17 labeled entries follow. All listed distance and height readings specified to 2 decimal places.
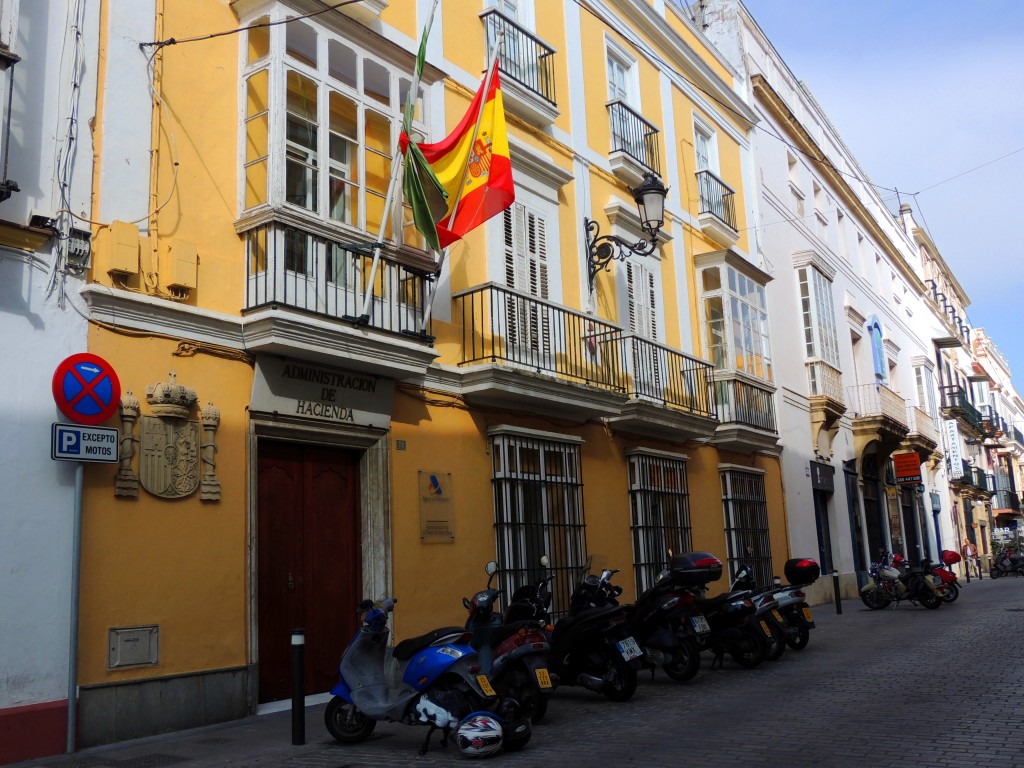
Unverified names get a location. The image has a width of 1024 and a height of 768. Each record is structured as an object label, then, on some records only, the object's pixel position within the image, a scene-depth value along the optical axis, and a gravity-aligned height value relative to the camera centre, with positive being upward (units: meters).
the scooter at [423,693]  6.63 -0.90
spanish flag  10.13 +3.95
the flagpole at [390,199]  9.30 +3.53
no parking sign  7.26 +1.39
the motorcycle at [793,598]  11.26 -0.58
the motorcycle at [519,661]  7.59 -0.77
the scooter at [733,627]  10.59 -0.82
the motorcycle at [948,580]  17.84 -0.72
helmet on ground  6.47 -1.13
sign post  7.09 +1.13
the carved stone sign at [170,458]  7.79 +0.93
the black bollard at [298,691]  7.02 -0.86
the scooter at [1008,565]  33.75 -0.93
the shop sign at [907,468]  27.03 +2.01
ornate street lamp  13.59 +4.52
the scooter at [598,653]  8.76 -0.86
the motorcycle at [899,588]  17.41 -0.80
